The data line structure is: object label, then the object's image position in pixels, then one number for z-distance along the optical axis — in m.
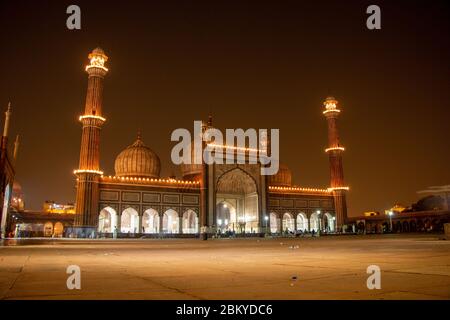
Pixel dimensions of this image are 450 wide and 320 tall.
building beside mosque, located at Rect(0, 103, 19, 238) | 20.78
